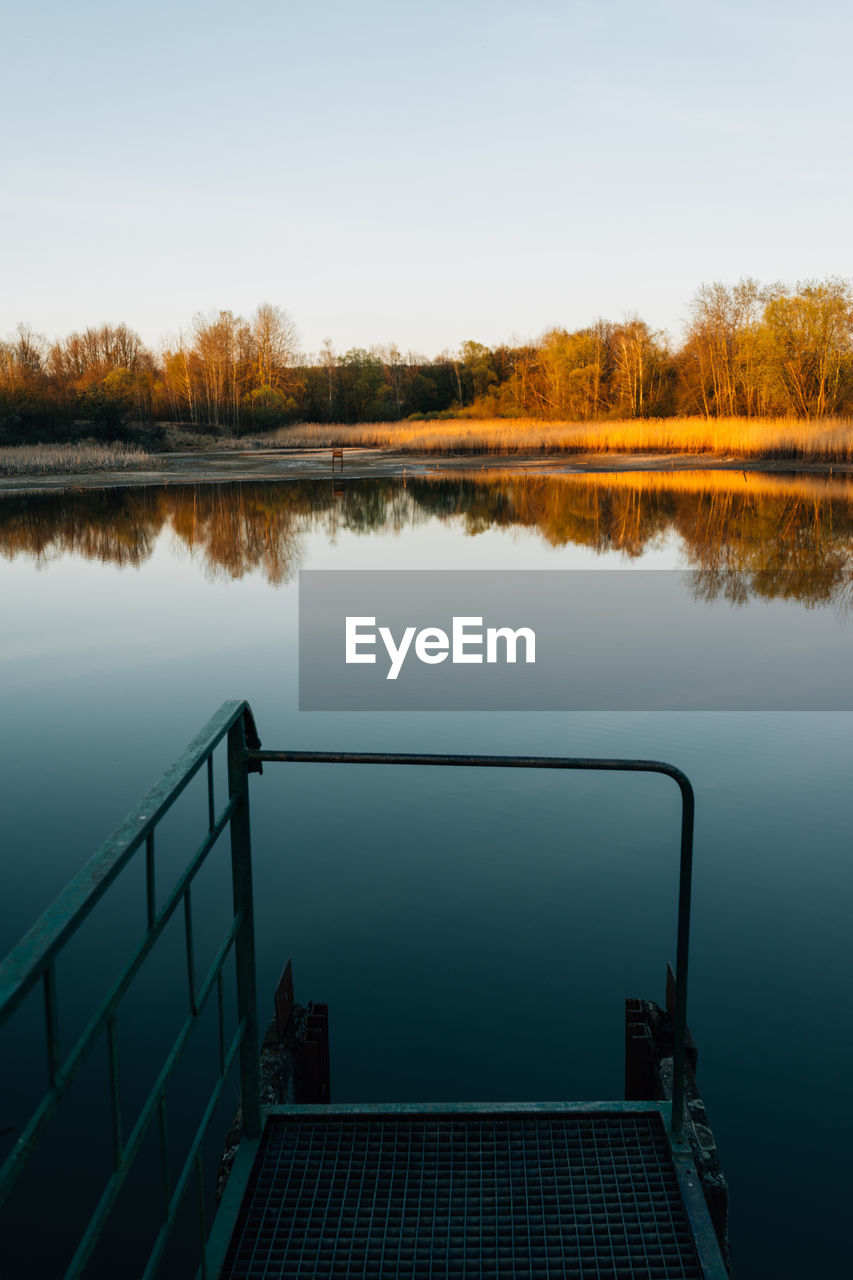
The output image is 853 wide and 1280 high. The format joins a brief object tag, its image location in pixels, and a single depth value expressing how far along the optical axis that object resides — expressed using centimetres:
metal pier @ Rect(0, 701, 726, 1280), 259
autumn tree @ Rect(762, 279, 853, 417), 3869
